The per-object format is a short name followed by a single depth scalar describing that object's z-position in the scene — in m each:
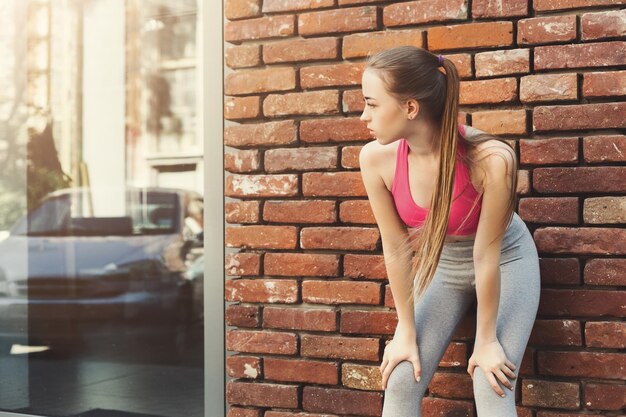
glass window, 4.93
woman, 2.53
